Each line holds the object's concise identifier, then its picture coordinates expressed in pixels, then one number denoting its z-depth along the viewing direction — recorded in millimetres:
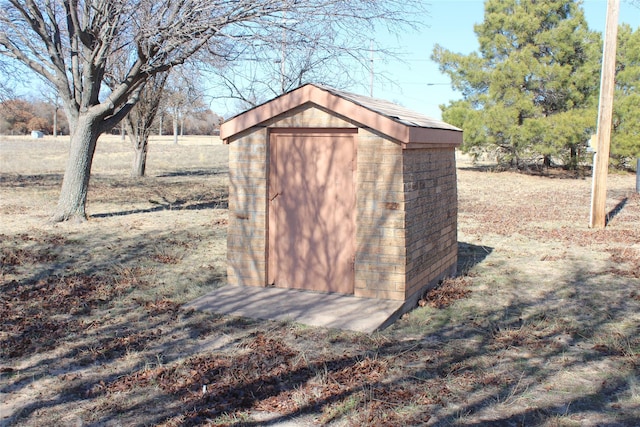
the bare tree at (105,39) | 11953
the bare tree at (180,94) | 14612
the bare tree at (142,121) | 25797
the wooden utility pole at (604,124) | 13945
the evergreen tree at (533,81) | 29484
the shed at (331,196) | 7094
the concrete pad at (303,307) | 6523
